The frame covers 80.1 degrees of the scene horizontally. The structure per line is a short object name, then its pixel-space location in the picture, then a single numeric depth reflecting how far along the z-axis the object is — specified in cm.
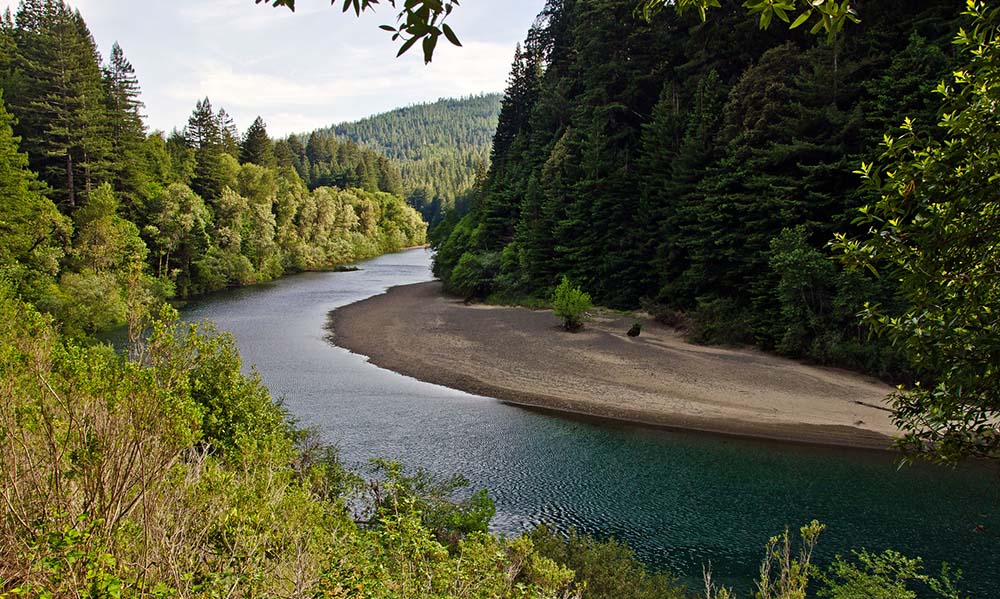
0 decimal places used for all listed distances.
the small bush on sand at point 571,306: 2697
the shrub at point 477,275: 3891
